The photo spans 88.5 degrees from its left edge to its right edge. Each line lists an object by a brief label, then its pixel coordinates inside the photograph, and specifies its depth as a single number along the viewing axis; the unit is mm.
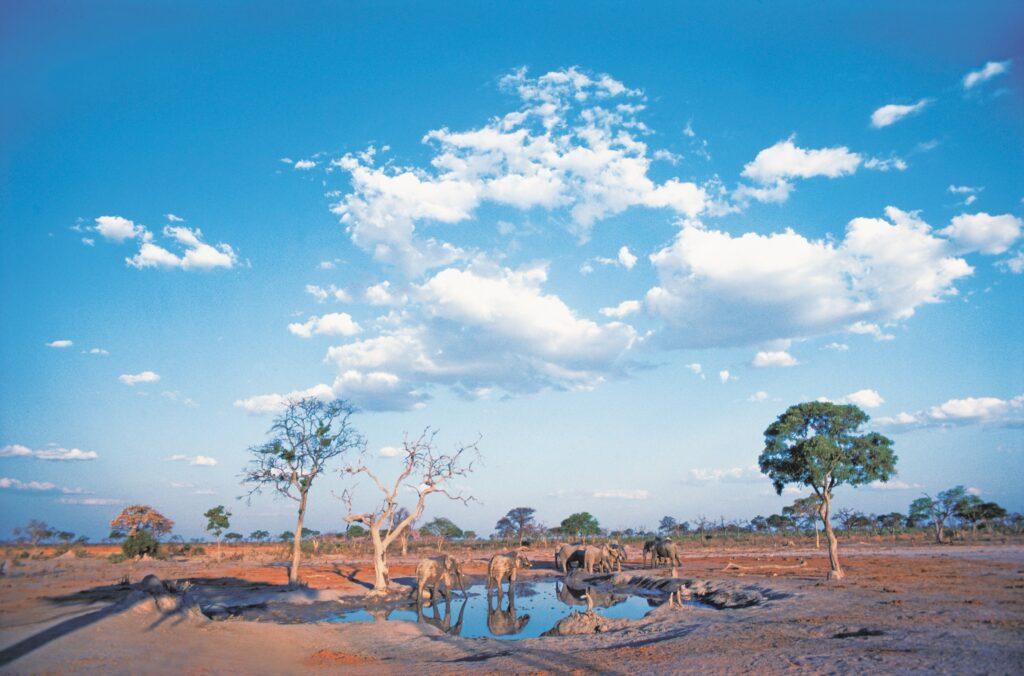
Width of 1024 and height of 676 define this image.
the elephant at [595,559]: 40750
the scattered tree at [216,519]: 63844
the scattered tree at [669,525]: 120000
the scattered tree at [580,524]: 96938
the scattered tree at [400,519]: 60231
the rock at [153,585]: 17234
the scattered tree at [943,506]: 71000
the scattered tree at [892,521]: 113000
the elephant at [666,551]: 35672
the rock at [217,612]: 21211
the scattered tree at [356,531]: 98038
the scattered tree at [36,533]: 74312
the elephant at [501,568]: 29094
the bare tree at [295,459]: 32062
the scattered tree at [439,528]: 95375
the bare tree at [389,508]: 27672
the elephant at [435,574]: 24650
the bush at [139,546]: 47938
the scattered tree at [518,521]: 92375
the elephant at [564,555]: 44469
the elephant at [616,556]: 44416
